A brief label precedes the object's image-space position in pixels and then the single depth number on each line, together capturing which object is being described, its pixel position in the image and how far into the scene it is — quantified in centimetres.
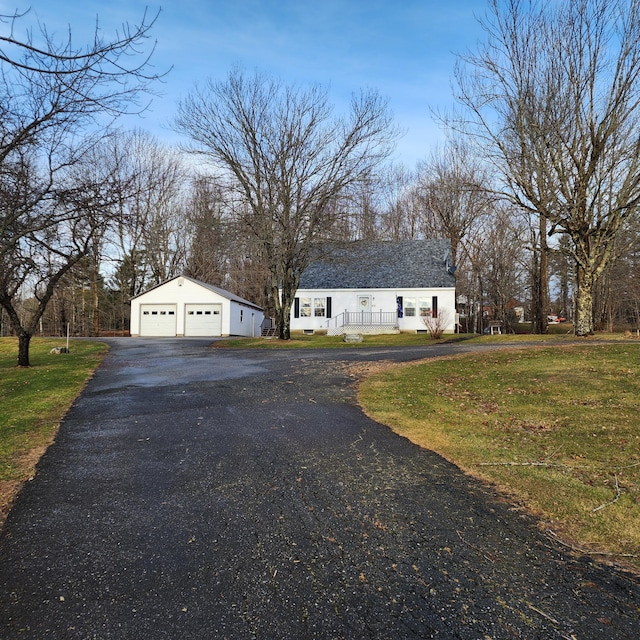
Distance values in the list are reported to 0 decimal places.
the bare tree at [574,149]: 1712
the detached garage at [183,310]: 2981
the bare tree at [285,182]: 1944
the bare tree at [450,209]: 3322
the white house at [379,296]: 2672
